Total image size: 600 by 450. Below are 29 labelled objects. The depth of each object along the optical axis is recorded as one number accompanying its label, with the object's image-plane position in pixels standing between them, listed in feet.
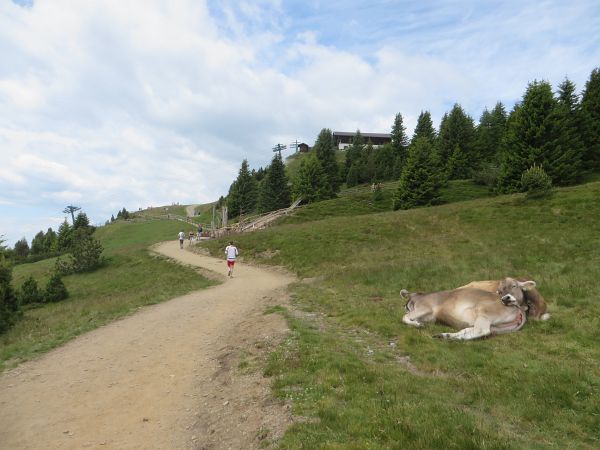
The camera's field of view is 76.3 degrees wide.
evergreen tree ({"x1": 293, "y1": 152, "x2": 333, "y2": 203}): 203.41
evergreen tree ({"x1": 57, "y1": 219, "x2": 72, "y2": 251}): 268.33
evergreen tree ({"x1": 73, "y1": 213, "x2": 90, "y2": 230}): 310.86
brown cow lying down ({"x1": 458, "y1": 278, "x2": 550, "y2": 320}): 30.32
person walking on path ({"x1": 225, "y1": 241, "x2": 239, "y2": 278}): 79.87
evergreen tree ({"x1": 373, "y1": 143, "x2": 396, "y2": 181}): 271.28
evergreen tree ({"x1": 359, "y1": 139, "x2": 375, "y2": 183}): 279.08
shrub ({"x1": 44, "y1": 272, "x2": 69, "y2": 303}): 94.12
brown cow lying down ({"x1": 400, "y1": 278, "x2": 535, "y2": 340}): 28.19
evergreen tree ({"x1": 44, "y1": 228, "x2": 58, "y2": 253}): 276.86
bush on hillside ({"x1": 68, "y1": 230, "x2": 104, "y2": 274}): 128.06
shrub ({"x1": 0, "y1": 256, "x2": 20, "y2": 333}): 60.80
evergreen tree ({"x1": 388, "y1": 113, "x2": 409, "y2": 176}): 305.53
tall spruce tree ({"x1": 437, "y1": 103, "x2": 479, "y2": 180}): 221.46
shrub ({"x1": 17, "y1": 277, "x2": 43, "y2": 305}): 92.58
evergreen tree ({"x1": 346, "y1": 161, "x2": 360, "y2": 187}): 279.28
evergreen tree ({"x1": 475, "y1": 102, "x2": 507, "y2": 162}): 246.47
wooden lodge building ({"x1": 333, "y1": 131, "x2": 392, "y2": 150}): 490.08
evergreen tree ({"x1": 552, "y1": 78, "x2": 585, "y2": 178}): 140.46
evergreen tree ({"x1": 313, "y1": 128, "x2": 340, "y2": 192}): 233.31
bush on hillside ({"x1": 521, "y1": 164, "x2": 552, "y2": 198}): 101.45
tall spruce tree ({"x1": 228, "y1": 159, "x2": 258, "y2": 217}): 252.42
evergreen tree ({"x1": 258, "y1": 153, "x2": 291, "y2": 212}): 213.05
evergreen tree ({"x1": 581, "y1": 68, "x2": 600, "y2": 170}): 159.53
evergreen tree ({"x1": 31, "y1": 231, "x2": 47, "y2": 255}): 309.03
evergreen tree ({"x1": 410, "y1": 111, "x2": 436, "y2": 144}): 304.50
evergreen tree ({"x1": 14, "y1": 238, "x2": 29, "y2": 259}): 303.38
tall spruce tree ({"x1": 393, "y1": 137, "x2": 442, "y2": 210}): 157.89
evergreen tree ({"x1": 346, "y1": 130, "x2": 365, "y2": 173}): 318.94
